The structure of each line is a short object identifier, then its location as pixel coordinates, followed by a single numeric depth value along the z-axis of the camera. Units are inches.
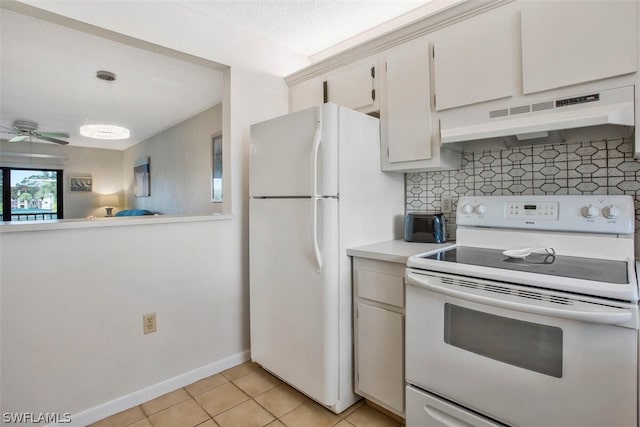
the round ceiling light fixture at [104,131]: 151.3
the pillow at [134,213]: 177.6
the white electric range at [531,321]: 36.8
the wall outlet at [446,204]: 78.7
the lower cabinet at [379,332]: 59.7
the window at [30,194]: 218.5
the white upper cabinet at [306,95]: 91.6
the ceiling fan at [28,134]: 154.9
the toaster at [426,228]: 73.1
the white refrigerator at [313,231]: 64.1
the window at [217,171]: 141.6
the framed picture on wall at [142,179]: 217.8
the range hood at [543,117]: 47.6
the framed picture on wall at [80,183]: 240.5
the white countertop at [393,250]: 59.3
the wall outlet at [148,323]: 72.4
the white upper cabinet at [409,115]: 68.3
